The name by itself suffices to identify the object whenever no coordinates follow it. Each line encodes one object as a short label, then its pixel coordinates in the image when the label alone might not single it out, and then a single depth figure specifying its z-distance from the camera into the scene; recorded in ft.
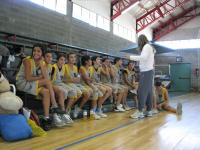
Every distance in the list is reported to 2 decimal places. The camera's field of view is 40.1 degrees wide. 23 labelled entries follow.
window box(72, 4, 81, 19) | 28.40
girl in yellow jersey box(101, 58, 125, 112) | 16.56
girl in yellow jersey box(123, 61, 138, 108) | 18.47
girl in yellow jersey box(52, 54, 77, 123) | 12.19
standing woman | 14.01
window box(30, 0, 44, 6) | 22.54
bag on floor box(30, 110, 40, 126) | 9.92
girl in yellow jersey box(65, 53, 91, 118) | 13.26
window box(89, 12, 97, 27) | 31.94
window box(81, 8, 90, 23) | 30.17
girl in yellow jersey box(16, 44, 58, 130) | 10.35
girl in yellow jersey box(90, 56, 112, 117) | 14.71
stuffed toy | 8.60
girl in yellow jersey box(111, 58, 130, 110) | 17.33
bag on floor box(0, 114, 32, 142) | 8.27
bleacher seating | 10.91
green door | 50.78
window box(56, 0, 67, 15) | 25.89
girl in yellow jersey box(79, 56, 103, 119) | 14.04
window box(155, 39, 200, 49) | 51.60
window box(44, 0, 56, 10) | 24.24
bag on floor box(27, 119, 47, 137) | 9.05
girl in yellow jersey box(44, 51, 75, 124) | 11.24
